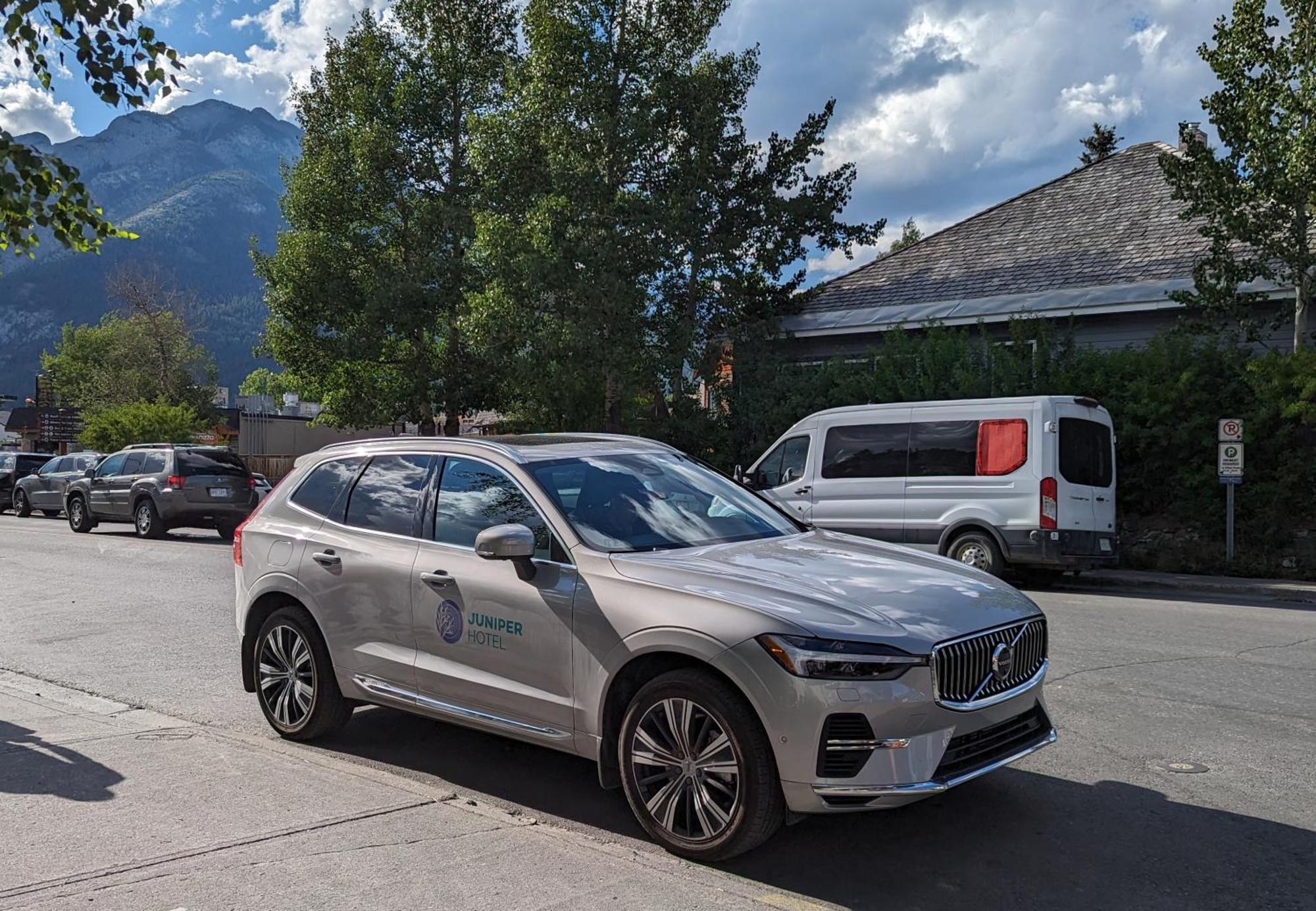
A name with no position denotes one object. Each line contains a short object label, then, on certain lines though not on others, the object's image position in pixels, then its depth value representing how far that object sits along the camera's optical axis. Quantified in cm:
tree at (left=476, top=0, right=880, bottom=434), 2119
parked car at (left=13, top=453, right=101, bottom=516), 2784
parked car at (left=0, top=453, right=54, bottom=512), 3091
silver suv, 389
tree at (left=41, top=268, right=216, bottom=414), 5334
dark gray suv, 2025
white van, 1280
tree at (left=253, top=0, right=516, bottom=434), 3027
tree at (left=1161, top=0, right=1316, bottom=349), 1562
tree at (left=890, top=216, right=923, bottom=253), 5259
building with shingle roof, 1973
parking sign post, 1444
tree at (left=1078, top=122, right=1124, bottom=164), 3794
